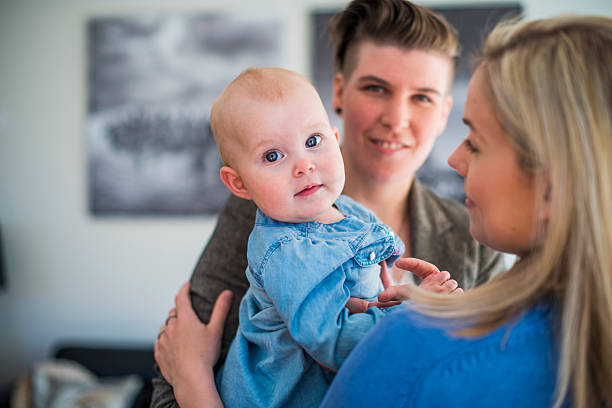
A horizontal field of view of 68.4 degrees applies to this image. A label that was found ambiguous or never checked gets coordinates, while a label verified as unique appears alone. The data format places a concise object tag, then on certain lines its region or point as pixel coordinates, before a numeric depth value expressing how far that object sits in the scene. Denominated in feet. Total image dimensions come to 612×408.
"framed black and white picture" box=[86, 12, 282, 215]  10.81
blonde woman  1.91
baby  2.76
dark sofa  10.44
